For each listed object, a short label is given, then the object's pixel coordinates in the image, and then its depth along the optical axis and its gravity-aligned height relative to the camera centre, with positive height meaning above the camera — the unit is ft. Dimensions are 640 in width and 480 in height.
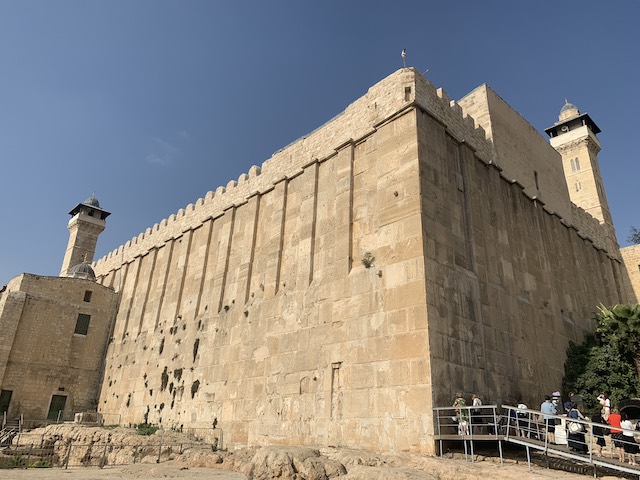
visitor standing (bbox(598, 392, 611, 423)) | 38.70 +2.18
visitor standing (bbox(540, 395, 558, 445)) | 36.29 +1.76
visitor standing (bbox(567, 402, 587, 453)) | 31.68 -0.16
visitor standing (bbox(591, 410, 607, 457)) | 34.51 -0.33
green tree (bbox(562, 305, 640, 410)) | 48.21 +7.33
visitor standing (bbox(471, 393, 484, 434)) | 35.65 +1.35
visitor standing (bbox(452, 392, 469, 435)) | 32.25 +1.07
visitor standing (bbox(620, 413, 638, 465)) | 29.58 -0.54
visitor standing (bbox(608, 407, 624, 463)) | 30.17 -0.12
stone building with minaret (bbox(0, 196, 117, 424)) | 78.84 +12.27
